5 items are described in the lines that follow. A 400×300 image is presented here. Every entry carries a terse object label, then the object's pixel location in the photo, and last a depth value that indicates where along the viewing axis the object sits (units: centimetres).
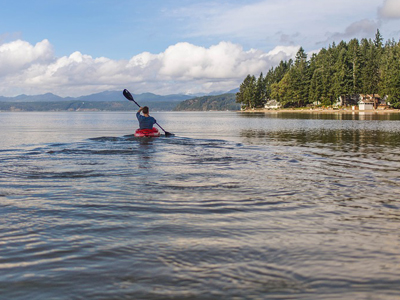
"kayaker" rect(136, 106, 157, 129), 2420
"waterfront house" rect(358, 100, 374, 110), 12481
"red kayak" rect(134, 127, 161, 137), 2548
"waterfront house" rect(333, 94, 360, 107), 13375
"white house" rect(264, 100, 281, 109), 18185
